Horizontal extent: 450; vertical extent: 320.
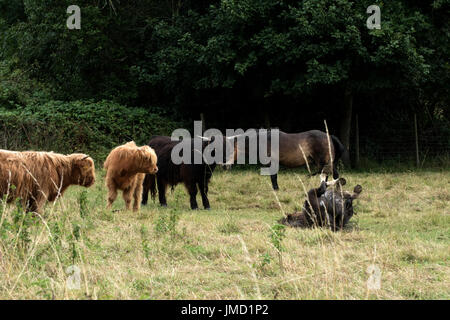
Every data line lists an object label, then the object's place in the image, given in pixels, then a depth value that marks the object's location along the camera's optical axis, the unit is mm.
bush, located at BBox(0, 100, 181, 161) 32156
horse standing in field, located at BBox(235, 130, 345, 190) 27734
